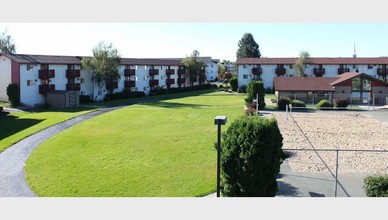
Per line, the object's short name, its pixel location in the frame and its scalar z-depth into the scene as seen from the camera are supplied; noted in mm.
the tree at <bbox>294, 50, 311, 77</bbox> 78188
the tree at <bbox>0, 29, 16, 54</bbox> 81375
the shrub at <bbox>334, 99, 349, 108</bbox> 52312
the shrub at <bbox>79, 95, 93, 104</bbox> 59338
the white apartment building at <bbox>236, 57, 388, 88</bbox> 78188
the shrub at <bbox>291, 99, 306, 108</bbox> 51688
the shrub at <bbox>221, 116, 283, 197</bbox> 14680
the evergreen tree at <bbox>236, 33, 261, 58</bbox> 121125
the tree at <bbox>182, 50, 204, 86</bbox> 90044
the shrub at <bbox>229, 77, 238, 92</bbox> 85000
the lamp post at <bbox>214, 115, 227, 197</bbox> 15016
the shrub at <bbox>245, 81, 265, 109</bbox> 50531
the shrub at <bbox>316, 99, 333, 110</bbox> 51531
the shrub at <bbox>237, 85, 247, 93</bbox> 81188
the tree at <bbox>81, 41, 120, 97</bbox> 61344
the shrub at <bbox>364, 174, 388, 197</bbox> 15469
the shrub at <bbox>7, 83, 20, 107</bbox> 51062
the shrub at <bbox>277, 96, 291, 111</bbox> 50612
